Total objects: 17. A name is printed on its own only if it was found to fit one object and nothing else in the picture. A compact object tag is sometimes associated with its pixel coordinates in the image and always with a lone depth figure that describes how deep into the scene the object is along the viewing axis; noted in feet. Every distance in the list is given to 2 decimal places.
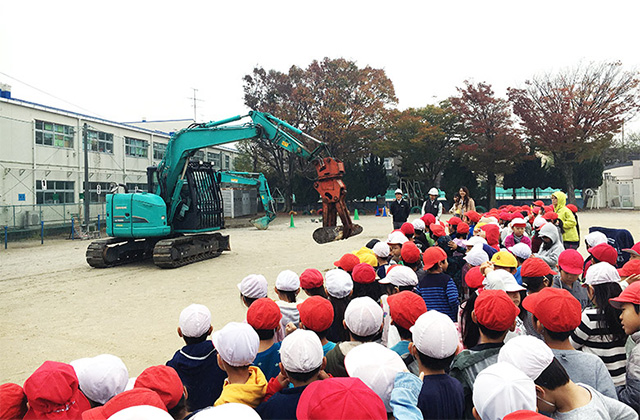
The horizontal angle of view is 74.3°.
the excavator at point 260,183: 45.55
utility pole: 68.15
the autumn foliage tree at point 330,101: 109.70
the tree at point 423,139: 108.68
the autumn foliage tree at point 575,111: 91.97
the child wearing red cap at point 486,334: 8.07
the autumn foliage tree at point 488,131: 100.22
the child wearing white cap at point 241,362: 7.82
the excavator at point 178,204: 38.55
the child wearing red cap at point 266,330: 9.78
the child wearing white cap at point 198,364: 9.78
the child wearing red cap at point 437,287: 13.57
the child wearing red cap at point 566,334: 7.67
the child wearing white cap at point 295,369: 7.19
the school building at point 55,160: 67.87
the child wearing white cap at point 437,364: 7.04
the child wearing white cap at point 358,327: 9.02
